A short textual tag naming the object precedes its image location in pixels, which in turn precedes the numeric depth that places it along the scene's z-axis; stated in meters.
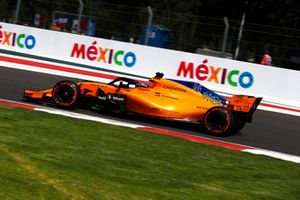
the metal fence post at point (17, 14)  22.66
